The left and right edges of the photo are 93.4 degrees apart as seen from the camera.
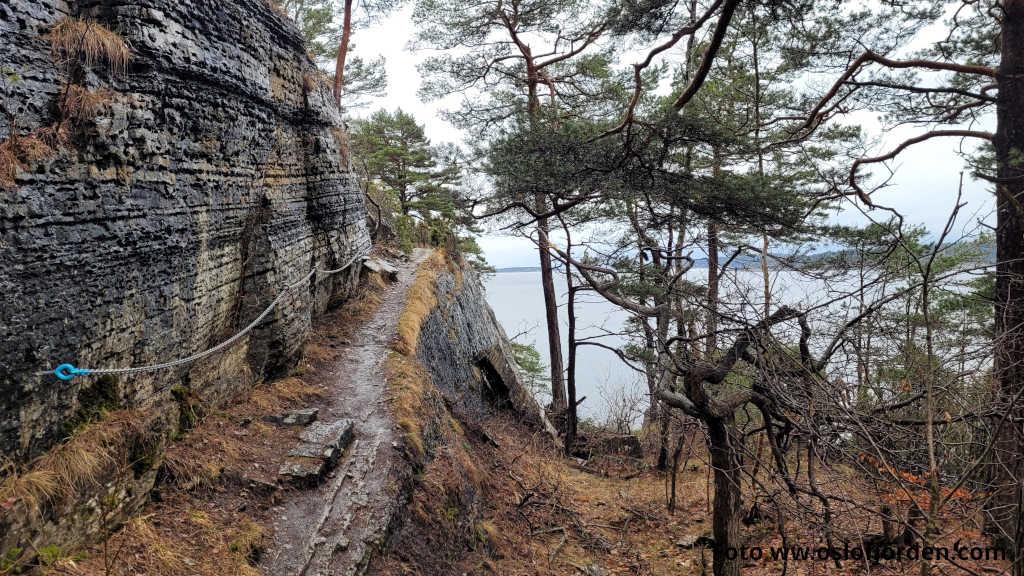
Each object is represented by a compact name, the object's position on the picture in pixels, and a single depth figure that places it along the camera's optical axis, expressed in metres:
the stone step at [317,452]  4.79
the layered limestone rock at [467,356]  9.34
